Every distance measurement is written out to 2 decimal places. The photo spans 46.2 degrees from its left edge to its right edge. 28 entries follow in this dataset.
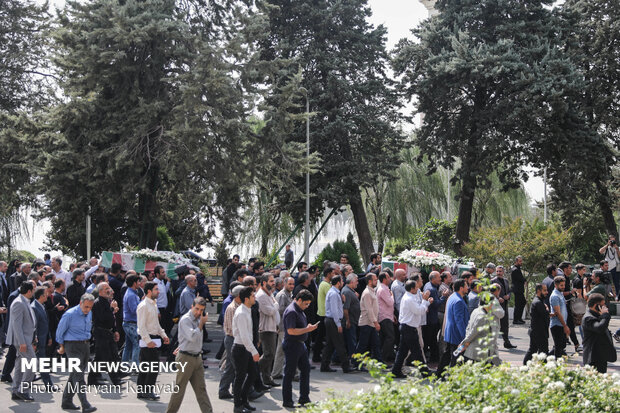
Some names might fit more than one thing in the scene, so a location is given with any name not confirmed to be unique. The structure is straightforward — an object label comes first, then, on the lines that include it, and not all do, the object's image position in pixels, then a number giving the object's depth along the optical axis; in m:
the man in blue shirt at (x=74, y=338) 10.53
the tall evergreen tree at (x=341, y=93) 30.09
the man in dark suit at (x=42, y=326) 11.77
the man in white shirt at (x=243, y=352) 10.03
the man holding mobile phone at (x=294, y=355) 10.77
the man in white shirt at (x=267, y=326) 11.96
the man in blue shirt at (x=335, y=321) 13.48
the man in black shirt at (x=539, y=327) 12.65
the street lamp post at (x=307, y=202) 28.96
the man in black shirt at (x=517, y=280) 18.19
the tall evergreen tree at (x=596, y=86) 28.52
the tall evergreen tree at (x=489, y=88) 26.62
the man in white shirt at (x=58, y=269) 16.70
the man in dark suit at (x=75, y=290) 14.40
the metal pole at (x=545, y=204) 43.00
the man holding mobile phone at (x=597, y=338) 10.66
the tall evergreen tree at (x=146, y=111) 21.47
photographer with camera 22.78
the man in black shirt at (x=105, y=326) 11.66
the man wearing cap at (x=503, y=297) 16.44
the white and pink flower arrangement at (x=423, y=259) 17.23
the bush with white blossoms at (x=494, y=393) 6.34
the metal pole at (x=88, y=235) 26.62
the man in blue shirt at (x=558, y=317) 13.03
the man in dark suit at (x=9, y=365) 12.45
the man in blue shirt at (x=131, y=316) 12.63
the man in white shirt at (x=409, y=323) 12.90
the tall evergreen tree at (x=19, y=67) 29.47
